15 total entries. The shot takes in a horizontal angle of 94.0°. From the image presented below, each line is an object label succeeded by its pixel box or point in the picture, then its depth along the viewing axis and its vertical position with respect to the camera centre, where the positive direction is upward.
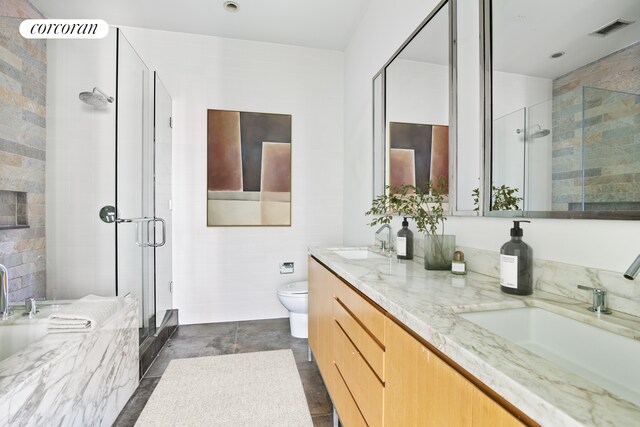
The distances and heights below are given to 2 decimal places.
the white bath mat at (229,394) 1.58 -1.09
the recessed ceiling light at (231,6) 2.45 +1.72
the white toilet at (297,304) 2.45 -0.77
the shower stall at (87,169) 1.86 +0.27
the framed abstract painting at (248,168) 2.88 +0.43
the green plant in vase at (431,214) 1.35 -0.01
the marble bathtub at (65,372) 1.01 -0.65
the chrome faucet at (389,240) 2.01 -0.19
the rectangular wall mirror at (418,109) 1.47 +0.61
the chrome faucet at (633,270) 0.58 -0.12
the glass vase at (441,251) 1.34 -0.18
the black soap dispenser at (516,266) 0.94 -0.18
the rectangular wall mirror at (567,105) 0.74 +0.32
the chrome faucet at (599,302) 0.76 -0.24
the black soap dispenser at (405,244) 1.67 -0.18
